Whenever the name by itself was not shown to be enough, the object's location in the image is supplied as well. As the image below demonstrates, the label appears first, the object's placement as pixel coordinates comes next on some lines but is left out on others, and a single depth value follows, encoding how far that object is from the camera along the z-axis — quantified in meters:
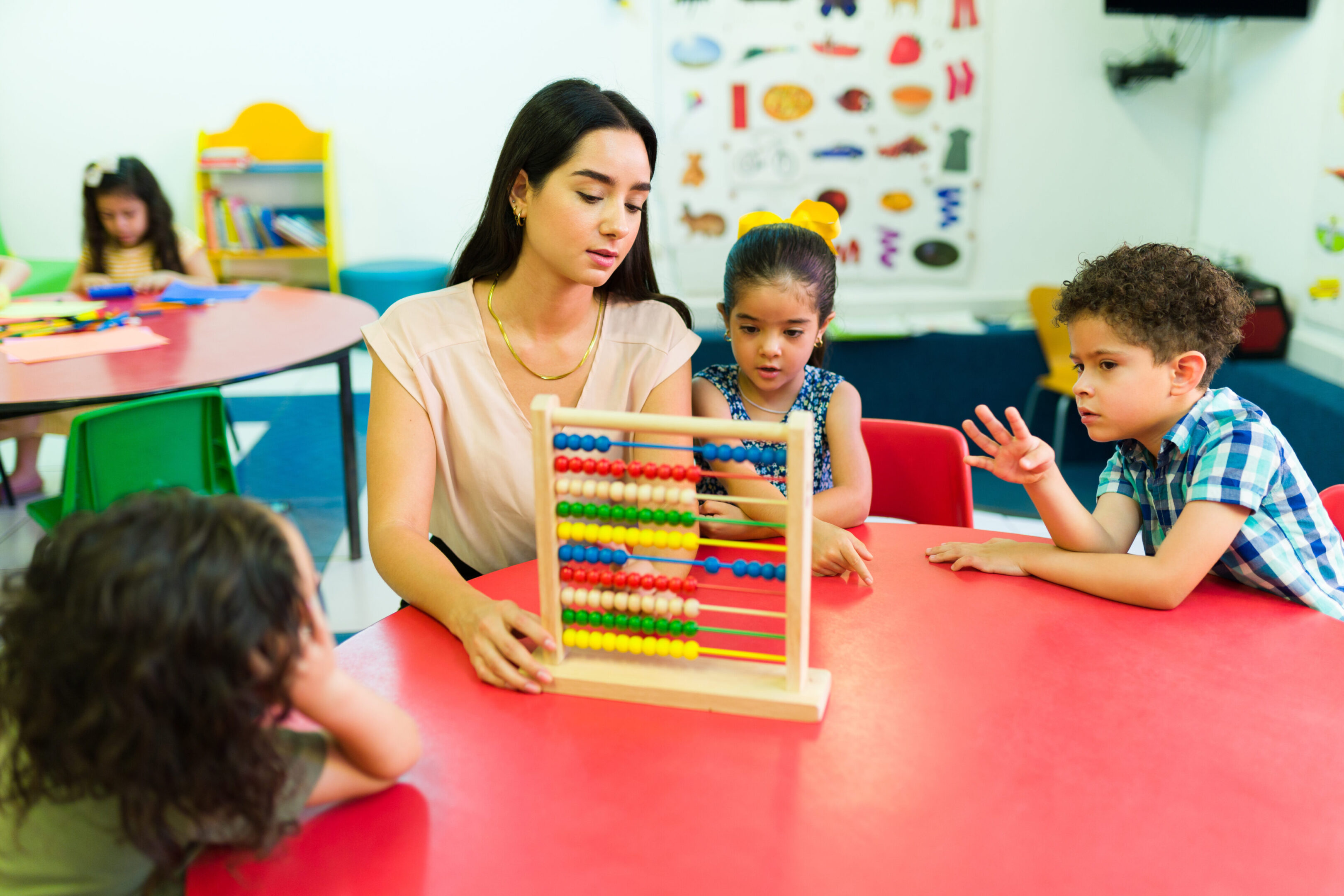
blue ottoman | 5.77
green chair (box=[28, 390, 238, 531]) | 2.28
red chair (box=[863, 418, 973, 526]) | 2.09
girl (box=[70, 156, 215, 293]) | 4.09
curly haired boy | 1.41
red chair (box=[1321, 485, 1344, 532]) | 1.65
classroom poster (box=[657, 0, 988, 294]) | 5.04
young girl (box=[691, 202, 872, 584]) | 1.92
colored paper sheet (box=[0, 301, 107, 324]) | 3.23
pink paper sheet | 2.79
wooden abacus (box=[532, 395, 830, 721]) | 1.12
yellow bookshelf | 6.02
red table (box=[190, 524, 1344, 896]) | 0.90
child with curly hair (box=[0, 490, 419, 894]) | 0.78
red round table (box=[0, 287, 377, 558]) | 2.42
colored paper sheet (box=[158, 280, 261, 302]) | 3.59
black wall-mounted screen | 4.05
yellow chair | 4.50
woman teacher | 1.59
